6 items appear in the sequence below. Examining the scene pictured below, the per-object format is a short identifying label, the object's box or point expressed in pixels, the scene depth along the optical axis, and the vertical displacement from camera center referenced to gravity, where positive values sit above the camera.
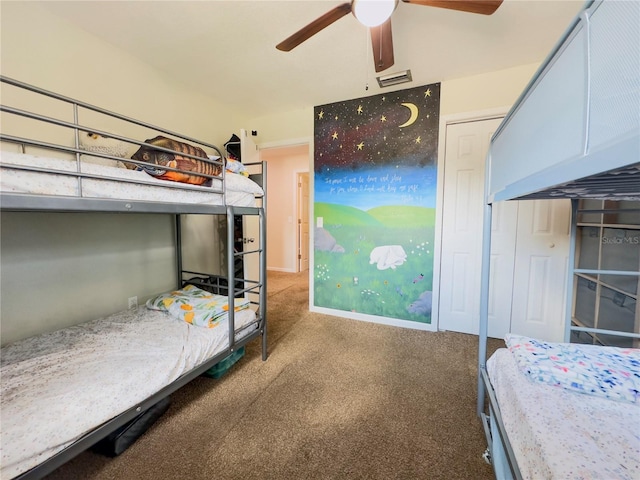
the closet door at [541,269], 2.23 -0.36
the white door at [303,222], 5.25 +0.10
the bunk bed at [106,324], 0.93 -0.69
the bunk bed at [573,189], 0.44 +0.12
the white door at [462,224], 2.41 +0.04
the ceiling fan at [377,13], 1.18 +1.06
